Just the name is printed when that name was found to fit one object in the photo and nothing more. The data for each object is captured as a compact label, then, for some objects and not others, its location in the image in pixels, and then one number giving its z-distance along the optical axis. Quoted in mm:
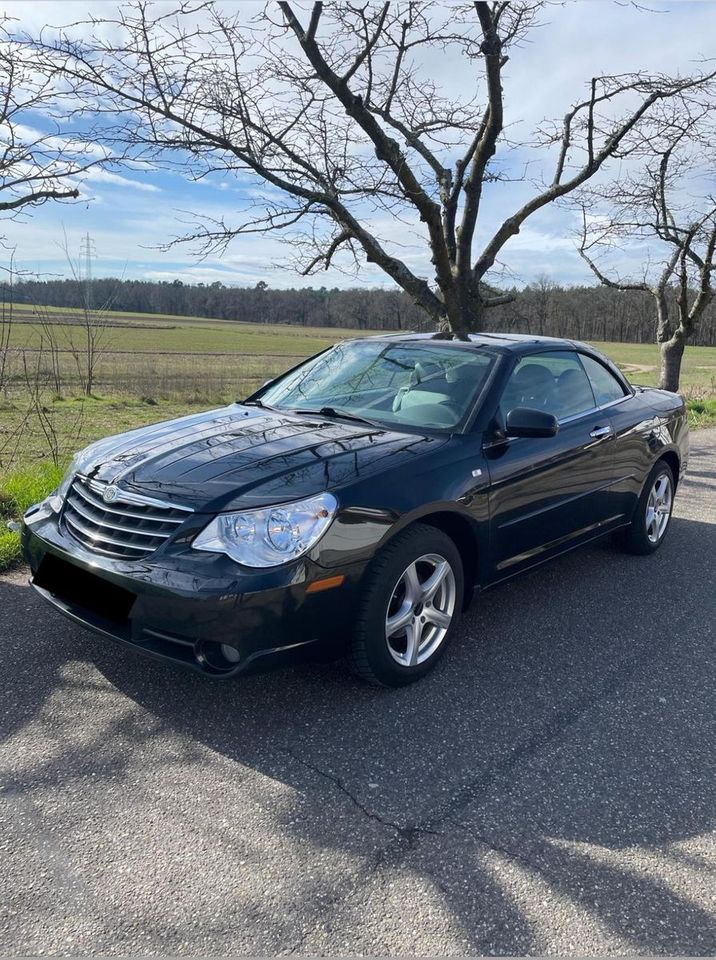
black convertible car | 2785
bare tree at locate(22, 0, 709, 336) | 5793
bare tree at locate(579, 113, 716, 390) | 9734
